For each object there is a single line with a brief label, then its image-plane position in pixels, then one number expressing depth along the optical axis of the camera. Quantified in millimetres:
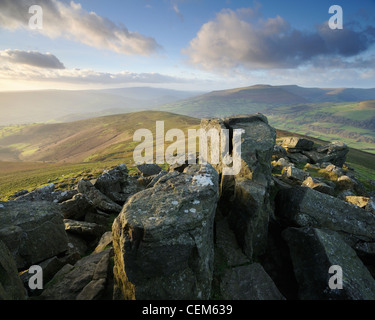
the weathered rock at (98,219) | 16469
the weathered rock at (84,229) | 14312
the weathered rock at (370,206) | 13927
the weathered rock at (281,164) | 26155
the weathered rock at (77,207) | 16312
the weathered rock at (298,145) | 37500
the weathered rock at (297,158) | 33216
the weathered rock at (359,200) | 14750
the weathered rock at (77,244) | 12958
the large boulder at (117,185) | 20247
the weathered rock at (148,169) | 28842
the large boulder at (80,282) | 8808
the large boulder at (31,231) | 10305
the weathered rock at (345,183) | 19516
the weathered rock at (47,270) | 9453
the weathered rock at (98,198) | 17938
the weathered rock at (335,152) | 35281
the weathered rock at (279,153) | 32537
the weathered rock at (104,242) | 12977
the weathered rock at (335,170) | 23281
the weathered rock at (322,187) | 16891
